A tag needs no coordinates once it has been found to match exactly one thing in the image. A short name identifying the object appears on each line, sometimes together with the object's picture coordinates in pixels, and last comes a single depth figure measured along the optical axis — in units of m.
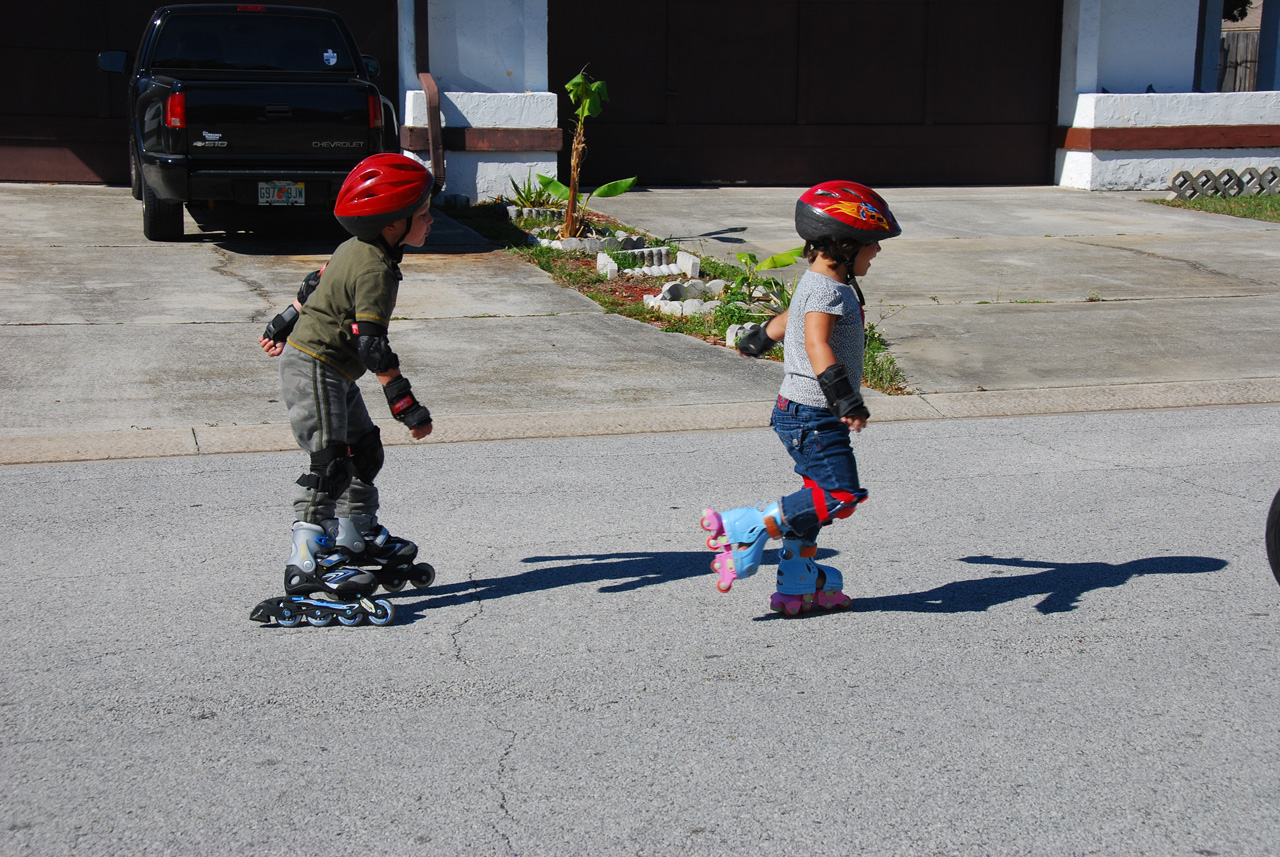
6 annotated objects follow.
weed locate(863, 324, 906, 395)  7.86
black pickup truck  10.48
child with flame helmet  4.21
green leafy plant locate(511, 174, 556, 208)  13.76
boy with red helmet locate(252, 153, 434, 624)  4.16
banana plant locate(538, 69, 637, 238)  12.12
